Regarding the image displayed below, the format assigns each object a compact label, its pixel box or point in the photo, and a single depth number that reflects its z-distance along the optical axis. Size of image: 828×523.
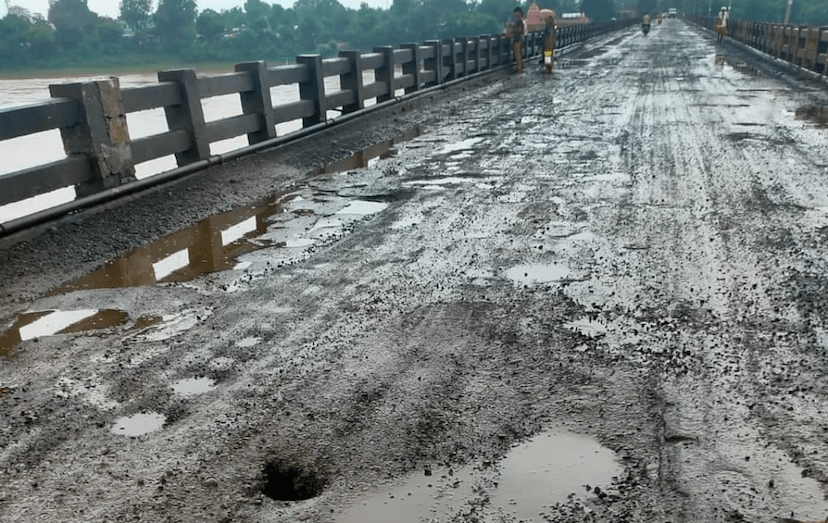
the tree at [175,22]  85.19
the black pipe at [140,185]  5.75
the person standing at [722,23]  43.84
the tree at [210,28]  89.81
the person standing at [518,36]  22.66
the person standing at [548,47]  22.00
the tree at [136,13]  96.06
